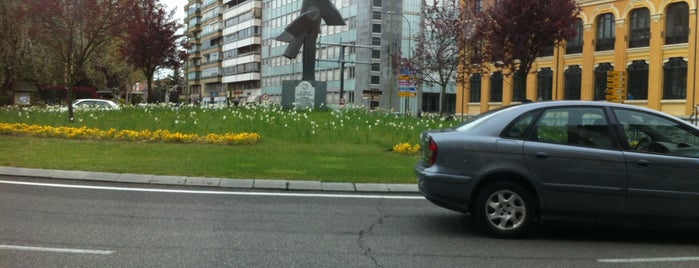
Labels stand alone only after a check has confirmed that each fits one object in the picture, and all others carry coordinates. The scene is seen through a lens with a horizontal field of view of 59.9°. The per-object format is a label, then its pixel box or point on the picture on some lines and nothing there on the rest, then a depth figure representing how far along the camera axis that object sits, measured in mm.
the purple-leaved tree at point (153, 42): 29844
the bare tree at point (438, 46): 34844
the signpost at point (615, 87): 22047
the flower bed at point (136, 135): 15305
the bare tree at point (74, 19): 18688
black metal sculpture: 27953
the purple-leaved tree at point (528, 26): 23281
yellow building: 39594
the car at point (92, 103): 28719
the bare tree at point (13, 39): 25922
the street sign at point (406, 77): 36578
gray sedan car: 6586
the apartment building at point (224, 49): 97875
